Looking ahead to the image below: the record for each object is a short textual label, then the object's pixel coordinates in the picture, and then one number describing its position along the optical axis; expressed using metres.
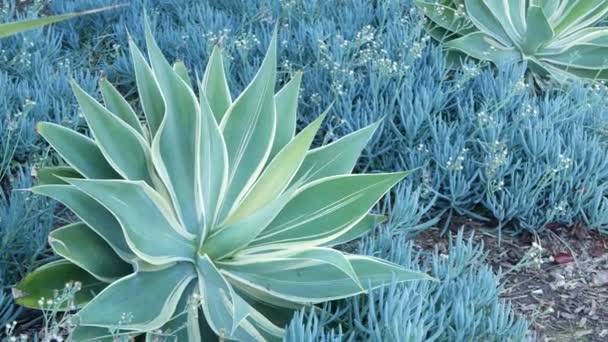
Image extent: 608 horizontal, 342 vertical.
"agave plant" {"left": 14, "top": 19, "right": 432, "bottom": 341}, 1.84
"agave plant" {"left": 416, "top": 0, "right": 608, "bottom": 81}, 3.46
